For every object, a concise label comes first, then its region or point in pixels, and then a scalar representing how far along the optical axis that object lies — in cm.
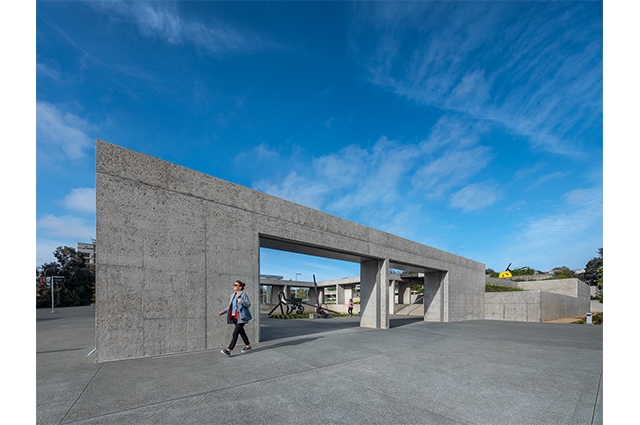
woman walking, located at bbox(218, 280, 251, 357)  718
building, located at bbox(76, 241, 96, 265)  6159
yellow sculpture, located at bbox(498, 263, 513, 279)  3853
